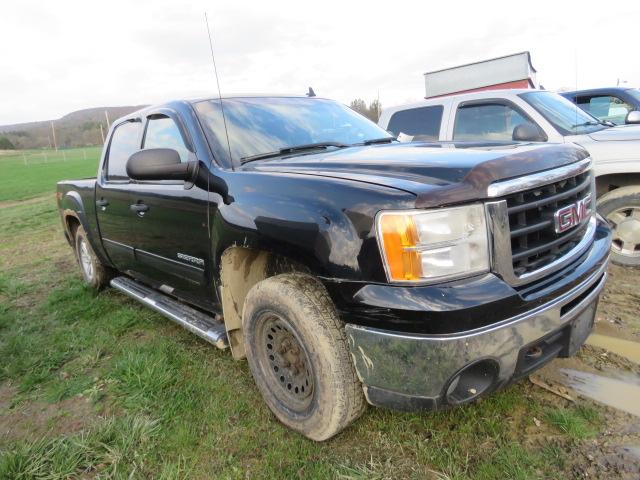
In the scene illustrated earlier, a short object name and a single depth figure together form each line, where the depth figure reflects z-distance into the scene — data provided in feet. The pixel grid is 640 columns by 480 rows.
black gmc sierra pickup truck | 5.65
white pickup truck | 13.75
